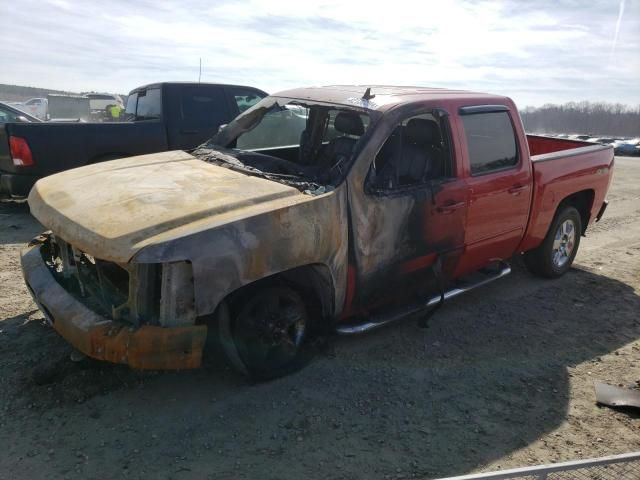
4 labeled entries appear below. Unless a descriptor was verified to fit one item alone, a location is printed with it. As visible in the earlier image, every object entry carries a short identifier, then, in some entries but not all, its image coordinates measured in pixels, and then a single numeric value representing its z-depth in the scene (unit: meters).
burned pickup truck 2.87
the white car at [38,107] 28.89
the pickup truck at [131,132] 6.69
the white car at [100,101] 33.19
